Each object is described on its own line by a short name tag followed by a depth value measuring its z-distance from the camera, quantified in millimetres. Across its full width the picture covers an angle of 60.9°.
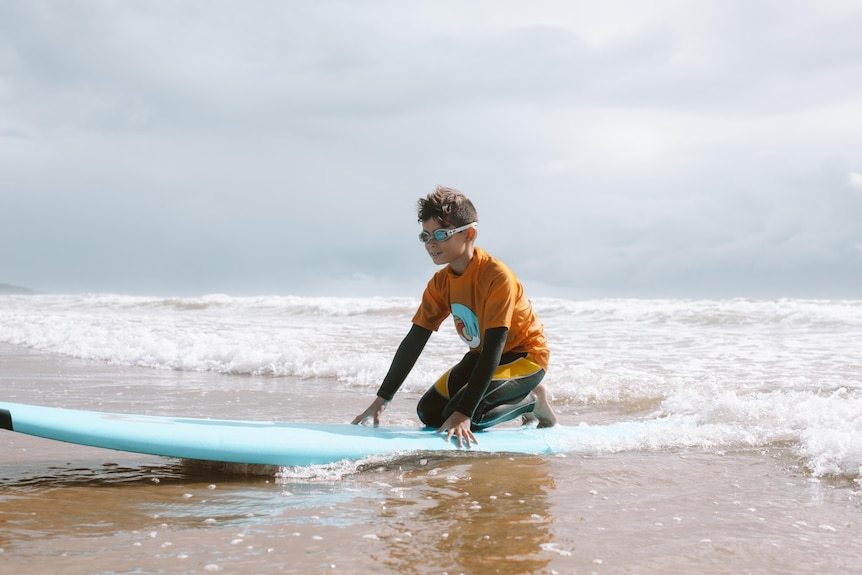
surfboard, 3459
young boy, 3719
